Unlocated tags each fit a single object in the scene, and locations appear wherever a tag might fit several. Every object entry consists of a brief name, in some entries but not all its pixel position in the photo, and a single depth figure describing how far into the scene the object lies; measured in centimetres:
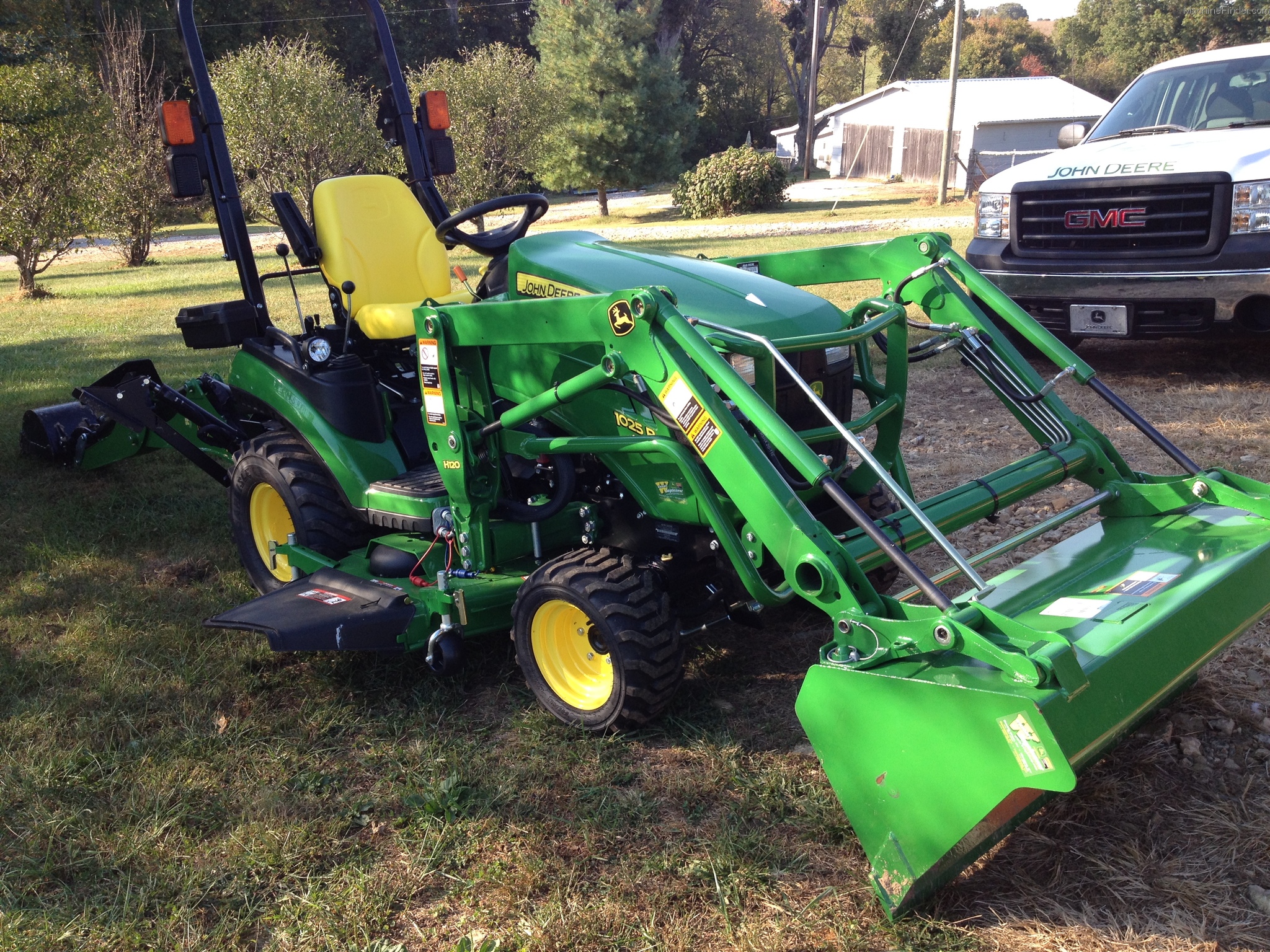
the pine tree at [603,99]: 3203
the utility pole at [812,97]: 3584
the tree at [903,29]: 5816
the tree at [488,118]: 2653
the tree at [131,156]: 1964
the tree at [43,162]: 1546
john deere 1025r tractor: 249
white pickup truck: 642
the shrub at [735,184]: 2842
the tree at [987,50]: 6438
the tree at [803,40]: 4788
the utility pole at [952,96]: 2509
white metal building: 4166
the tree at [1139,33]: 4994
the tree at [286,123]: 2133
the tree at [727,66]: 5116
